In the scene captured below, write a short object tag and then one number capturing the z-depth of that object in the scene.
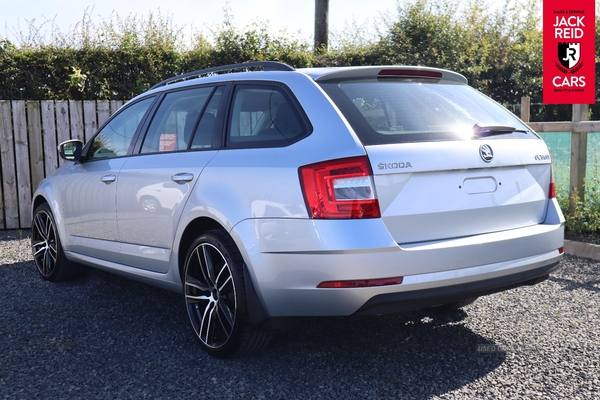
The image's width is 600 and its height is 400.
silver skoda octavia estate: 3.22
